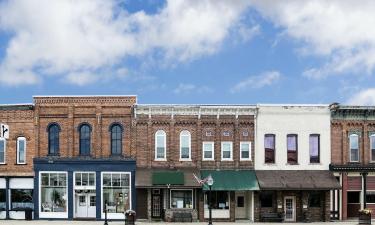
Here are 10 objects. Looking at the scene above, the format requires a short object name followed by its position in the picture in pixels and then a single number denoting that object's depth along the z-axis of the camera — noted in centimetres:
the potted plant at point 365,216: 3731
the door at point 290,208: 4078
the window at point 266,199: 4084
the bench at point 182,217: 3950
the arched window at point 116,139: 4138
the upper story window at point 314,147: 4156
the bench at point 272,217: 4003
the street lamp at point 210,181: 3456
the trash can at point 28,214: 4112
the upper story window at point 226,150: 4125
